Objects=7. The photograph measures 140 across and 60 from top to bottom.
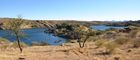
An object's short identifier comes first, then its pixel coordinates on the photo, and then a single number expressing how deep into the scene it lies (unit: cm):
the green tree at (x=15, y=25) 1303
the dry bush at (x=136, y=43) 1349
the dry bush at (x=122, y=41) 1511
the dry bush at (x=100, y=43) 1414
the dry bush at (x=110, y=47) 1195
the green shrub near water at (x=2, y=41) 1914
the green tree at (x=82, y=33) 1566
